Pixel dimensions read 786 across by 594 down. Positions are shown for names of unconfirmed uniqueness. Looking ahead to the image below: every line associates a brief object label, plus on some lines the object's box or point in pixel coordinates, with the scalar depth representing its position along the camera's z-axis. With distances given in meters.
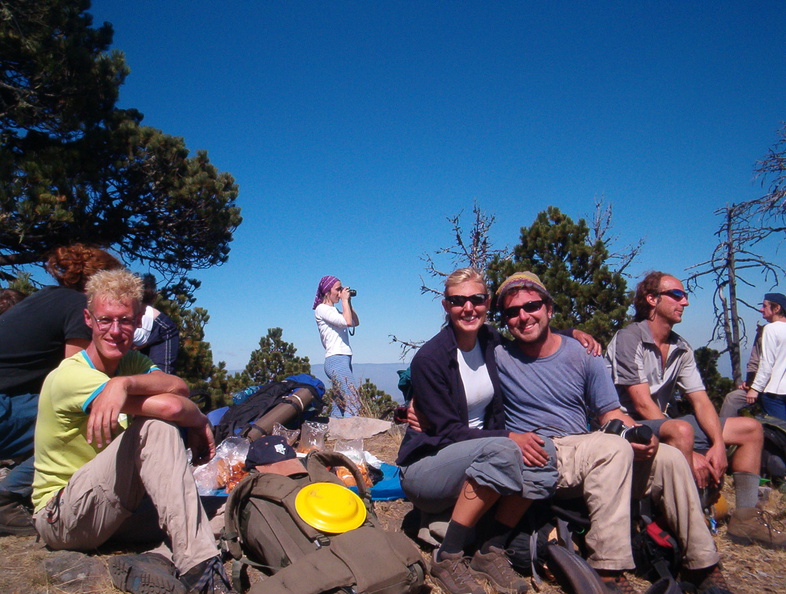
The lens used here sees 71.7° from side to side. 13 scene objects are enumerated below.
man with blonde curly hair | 2.06
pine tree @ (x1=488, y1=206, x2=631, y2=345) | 5.62
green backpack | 1.92
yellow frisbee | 2.23
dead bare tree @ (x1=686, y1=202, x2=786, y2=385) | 6.48
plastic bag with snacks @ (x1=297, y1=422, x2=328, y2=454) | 4.62
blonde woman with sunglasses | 2.31
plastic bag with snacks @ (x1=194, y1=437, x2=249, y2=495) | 3.63
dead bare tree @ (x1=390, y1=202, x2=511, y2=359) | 8.39
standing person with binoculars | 6.05
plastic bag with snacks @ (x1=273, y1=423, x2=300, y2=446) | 4.60
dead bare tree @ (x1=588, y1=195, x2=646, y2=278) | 8.20
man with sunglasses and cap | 2.24
